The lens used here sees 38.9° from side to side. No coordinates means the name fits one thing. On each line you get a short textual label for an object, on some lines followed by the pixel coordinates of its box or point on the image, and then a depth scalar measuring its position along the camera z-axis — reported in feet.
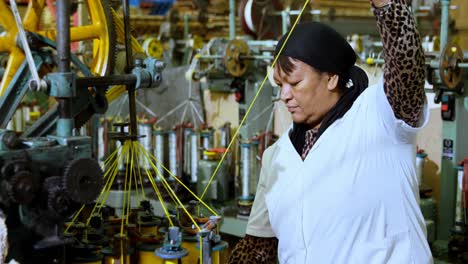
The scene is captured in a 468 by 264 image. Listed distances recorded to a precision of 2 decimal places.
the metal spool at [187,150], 16.63
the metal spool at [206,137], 16.14
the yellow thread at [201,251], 6.29
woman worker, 5.94
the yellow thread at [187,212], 6.73
